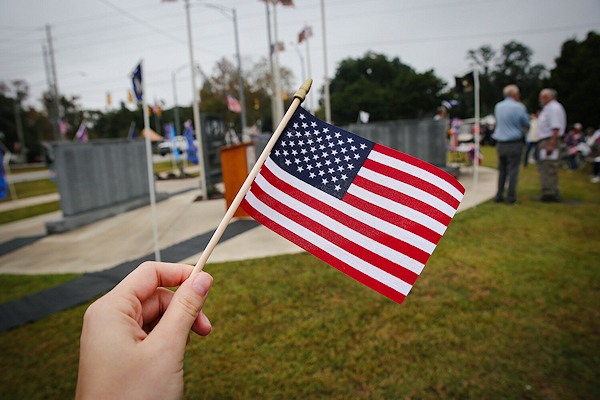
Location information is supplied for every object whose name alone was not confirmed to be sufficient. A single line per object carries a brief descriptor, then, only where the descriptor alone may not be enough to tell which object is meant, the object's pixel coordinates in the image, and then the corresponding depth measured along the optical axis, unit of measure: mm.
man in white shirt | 6590
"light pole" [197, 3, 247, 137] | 21859
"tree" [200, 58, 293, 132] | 36125
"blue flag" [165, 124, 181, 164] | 16691
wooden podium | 7020
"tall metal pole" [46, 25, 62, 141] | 28297
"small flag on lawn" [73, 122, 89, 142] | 11973
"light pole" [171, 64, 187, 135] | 31966
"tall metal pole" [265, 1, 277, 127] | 18914
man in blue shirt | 6595
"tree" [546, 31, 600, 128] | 27359
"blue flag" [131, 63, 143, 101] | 4190
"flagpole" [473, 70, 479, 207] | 6285
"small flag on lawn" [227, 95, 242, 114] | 14719
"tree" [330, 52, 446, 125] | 46219
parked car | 36181
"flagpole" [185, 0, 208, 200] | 9844
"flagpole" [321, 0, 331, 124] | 15227
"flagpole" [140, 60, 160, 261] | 3782
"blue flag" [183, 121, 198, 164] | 15554
